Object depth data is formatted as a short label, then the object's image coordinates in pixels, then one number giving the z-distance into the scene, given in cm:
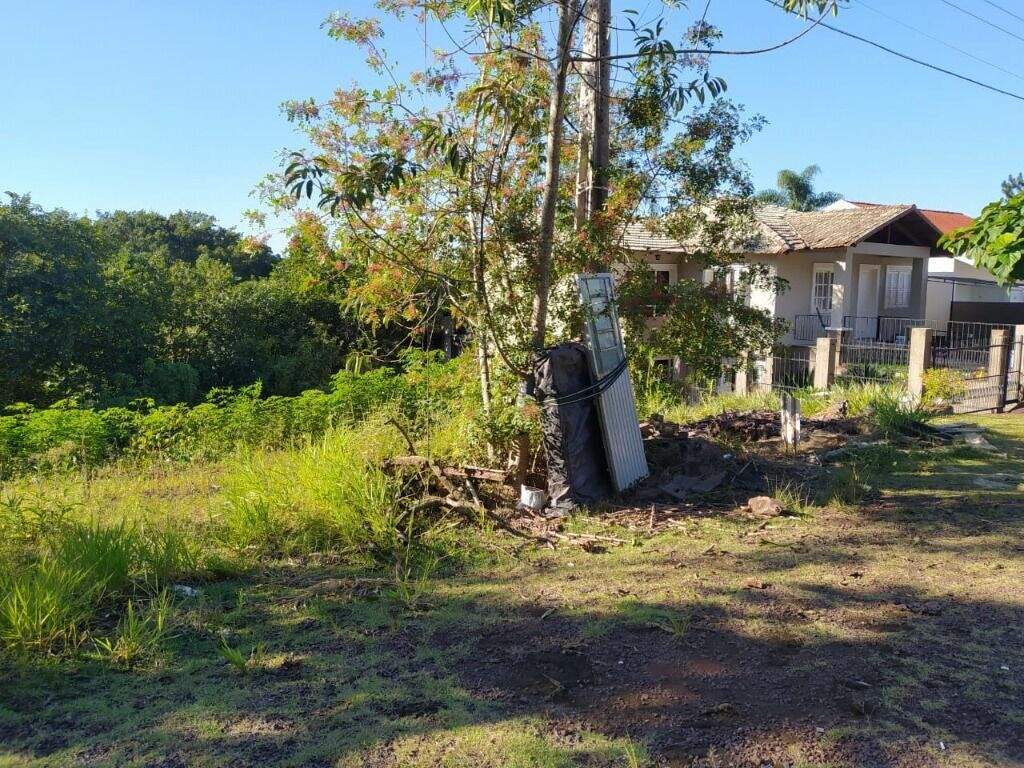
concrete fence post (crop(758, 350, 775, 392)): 1464
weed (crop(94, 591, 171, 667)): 381
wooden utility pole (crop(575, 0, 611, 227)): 764
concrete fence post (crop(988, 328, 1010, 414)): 1352
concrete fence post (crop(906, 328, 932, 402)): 1278
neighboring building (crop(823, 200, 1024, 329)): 2909
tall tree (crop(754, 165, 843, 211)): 4122
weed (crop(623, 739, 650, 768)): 294
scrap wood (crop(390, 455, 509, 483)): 636
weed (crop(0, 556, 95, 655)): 379
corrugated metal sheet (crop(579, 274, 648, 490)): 681
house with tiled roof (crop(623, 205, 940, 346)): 2344
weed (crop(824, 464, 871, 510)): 678
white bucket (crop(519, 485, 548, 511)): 645
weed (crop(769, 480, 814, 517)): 654
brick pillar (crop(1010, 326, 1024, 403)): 1415
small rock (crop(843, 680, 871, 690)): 348
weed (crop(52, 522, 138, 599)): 445
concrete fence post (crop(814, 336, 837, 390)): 1411
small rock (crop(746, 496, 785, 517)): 644
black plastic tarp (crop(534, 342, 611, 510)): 647
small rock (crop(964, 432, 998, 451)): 921
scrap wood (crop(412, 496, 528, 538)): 600
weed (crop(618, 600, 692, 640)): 410
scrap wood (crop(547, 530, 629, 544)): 576
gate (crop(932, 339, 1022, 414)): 1307
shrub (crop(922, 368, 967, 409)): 1259
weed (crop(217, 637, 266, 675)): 372
